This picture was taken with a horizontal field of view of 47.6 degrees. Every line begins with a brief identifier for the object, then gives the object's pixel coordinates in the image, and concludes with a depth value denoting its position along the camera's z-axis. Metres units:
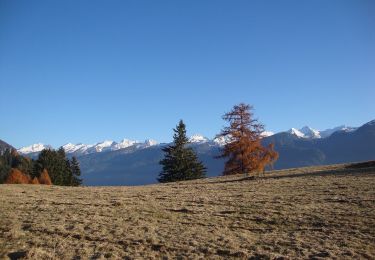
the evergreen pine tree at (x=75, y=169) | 109.31
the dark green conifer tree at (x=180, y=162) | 80.56
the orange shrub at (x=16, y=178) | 93.39
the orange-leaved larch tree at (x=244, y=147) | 53.44
